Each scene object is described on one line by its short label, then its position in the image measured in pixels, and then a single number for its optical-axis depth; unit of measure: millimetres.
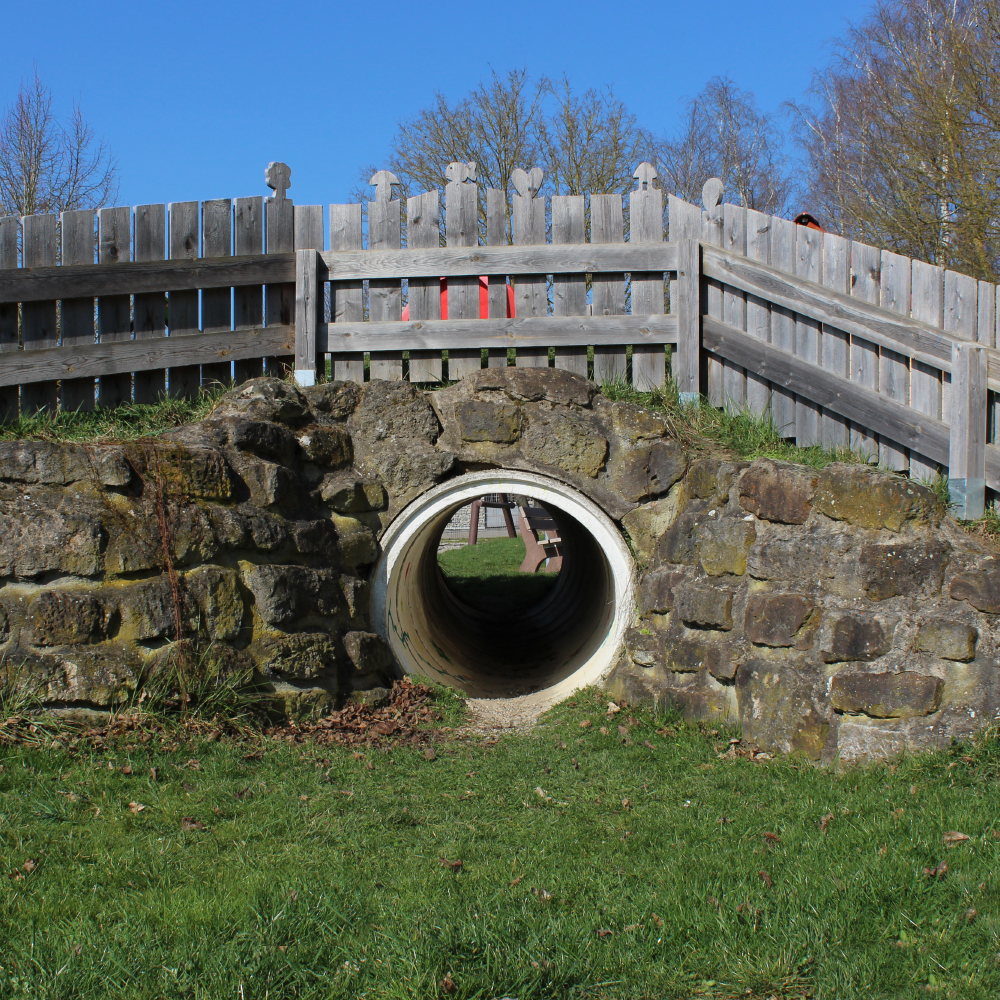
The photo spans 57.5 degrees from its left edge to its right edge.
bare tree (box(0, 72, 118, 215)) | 17250
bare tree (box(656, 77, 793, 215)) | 23422
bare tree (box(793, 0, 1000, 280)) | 11914
